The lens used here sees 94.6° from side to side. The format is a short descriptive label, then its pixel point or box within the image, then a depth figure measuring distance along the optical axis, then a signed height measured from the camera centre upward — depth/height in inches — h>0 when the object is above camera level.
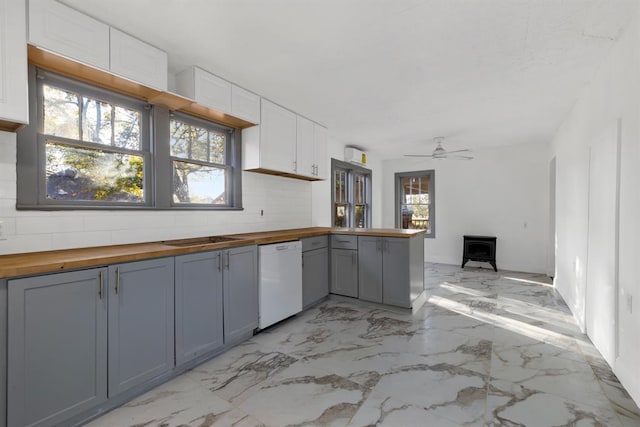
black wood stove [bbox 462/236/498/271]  230.8 -31.3
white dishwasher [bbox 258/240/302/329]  116.1 -29.6
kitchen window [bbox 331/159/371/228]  224.5 +12.5
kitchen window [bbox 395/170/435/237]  271.7 +9.6
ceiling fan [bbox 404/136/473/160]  207.6 +42.7
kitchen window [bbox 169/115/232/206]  116.0 +20.3
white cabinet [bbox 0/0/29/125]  64.2 +32.8
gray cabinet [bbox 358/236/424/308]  137.0 -28.6
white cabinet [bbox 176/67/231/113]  105.9 +45.6
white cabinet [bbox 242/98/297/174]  134.1 +32.4
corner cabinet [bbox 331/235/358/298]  151.1 -28.8
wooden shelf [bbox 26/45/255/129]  76.1 +38.9
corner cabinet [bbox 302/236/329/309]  139.8 -29.6
